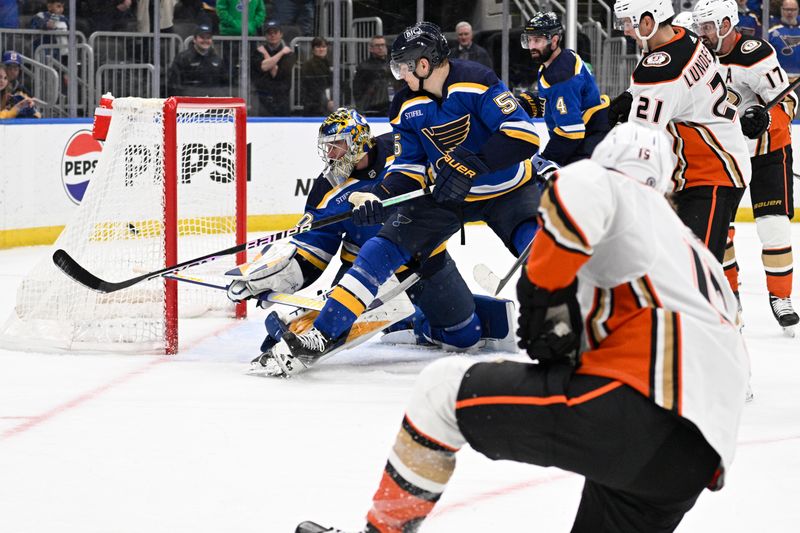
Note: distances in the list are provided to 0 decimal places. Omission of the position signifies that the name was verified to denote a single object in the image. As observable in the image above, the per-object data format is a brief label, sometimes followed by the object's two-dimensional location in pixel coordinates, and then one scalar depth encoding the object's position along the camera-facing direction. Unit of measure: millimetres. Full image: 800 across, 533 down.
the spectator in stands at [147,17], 15781
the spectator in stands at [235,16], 16297
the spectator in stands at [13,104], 14297
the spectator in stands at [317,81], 16750
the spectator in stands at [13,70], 14453
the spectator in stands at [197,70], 15852
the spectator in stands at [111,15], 15430
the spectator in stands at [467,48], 17047
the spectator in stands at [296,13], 16750
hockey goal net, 8477
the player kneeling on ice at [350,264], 8070
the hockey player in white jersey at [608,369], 3369
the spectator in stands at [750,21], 17469
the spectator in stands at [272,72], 16375
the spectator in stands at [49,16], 15031
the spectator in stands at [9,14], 14828
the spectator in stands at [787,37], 17578
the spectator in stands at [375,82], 17000
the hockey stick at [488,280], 8289
